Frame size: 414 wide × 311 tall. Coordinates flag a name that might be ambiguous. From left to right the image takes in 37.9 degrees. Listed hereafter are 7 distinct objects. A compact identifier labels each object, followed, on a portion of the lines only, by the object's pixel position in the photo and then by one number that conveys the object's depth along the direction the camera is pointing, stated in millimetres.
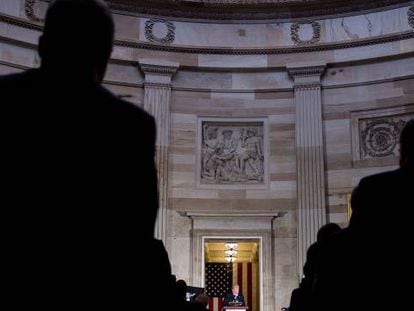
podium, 14344
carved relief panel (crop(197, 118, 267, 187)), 17375
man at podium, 14574
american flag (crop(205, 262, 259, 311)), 17788
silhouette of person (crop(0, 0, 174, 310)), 1750
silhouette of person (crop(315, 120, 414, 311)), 2793
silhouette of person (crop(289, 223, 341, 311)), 4404
